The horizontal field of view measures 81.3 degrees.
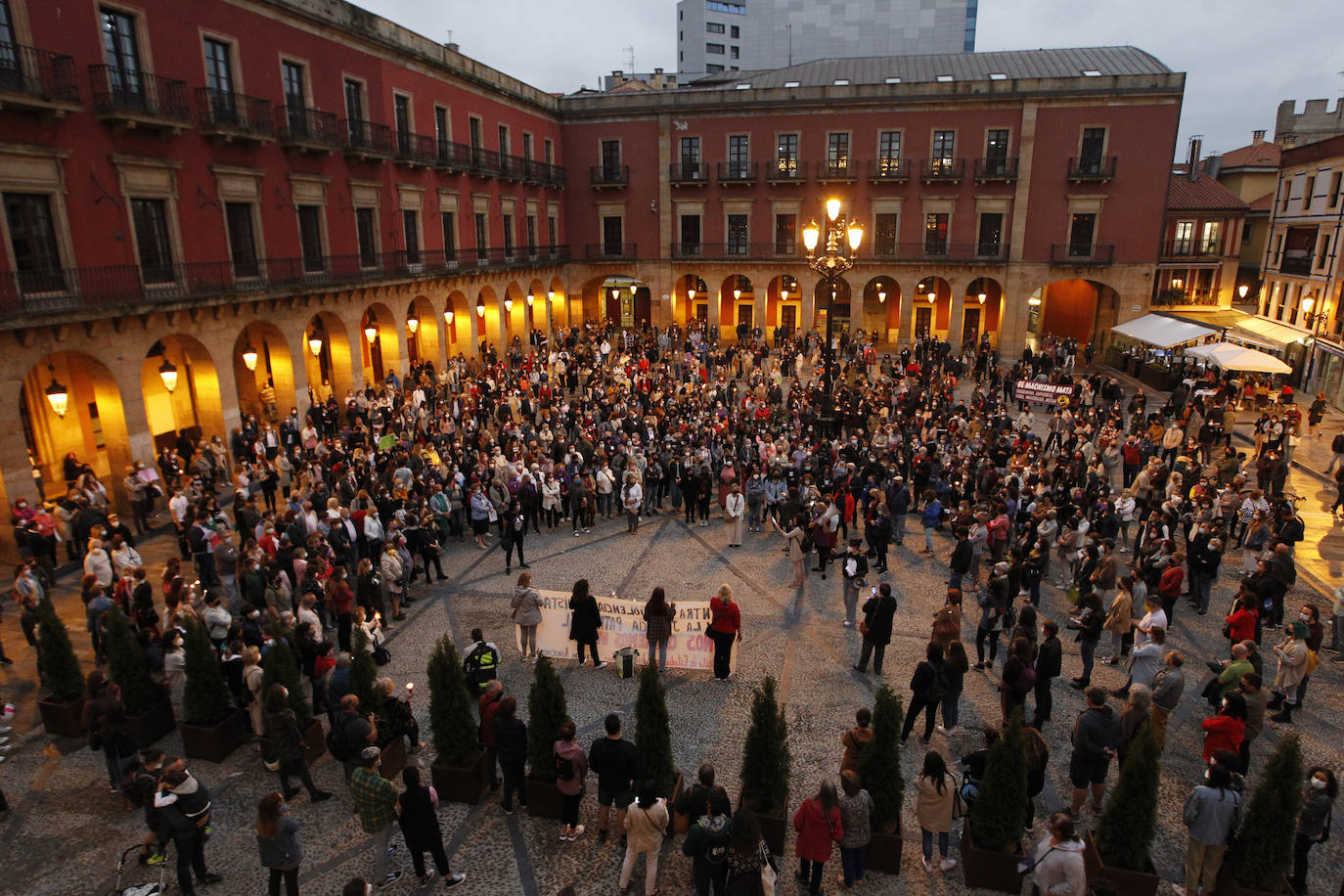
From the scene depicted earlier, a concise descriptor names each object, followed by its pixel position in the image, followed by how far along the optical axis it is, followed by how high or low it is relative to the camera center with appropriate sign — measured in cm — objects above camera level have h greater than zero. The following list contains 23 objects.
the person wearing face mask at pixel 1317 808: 698 -483
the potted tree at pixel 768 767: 743 -477
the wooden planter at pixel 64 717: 947 -544
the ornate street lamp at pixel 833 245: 1527 +19
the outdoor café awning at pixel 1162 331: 2577 -265
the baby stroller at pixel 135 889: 717 -565
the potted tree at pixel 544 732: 784 -470
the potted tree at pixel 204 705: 898 -507
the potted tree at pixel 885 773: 725 -469
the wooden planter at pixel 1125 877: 682 -532
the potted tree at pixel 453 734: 821 -494
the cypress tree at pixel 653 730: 769 -454
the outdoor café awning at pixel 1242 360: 2170 -295
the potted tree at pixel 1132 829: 667 -488
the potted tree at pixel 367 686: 859 -461
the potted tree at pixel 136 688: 905 -500
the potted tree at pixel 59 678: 940 -497
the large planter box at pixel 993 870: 714 -549
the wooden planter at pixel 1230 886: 682 -539
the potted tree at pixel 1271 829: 654 -476
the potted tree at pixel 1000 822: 692 -499
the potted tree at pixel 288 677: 863 -454
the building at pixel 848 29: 7150 +2029
